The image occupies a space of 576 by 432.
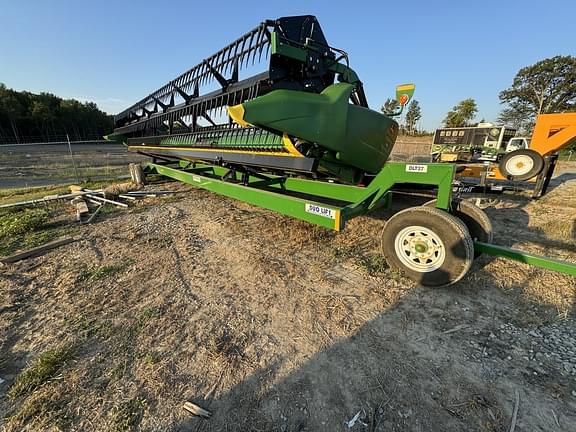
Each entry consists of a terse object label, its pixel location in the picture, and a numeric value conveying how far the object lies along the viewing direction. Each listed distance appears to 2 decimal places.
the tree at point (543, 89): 36.88
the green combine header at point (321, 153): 2.70
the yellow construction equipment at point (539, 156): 6.02
